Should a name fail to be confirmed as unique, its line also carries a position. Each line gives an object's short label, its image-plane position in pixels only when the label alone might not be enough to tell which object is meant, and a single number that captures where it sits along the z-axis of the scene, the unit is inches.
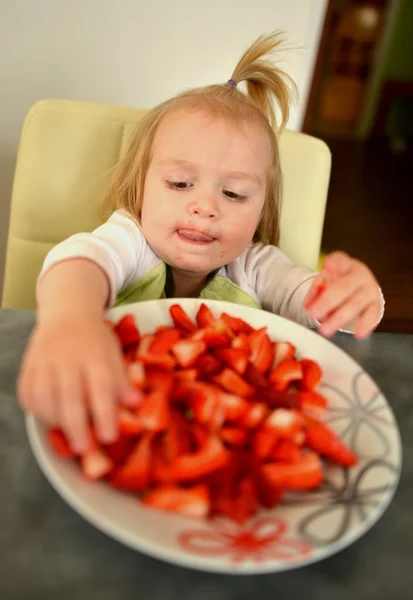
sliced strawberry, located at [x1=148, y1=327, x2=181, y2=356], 22.9
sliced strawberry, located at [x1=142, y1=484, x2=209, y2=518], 17.5
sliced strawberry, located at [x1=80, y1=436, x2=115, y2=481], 17.9
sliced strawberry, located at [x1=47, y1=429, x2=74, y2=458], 18.3
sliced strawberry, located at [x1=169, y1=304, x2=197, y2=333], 26.3
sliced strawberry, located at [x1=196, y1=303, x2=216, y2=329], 26.6
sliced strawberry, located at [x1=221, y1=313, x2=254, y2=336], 26.3
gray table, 17.1
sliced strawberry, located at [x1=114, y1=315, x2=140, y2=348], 23.7
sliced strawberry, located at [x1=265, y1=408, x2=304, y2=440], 20.4
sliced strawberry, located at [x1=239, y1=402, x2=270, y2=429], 20.9
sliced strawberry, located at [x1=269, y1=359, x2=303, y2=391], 23.7
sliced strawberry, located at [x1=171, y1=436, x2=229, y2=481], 18.2
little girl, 27.8
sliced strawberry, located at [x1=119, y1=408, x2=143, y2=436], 19.1
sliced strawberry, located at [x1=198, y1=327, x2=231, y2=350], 24.8
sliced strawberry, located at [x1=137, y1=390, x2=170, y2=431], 19.0
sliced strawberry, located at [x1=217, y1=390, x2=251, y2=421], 20.9
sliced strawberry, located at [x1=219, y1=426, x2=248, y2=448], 20.1
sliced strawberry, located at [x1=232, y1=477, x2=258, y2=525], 18.0
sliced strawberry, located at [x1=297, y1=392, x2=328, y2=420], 23.0
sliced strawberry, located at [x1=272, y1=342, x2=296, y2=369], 25.4
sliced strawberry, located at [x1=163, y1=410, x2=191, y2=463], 18.9
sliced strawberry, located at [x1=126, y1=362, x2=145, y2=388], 20.8
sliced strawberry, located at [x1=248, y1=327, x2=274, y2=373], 24.7
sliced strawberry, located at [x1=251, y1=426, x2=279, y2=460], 19.7
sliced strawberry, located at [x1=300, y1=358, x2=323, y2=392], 24.1
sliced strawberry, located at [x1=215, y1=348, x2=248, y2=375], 23.5
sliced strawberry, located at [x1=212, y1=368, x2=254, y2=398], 22.2
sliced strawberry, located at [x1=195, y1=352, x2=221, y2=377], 23.5
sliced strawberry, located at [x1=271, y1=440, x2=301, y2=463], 19.6
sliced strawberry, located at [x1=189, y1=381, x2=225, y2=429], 20.2
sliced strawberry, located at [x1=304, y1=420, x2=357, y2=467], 20.8
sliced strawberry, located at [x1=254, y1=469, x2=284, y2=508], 18.7
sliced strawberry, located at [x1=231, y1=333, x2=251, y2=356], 24.6
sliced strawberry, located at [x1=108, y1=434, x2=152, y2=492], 17.9
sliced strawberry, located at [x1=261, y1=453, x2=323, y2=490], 19.2
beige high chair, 41.9
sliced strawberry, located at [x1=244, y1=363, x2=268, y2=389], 23.4
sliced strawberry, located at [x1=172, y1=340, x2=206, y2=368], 23.1
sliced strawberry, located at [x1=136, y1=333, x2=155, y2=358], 22.6
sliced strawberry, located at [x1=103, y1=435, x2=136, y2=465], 18.7
